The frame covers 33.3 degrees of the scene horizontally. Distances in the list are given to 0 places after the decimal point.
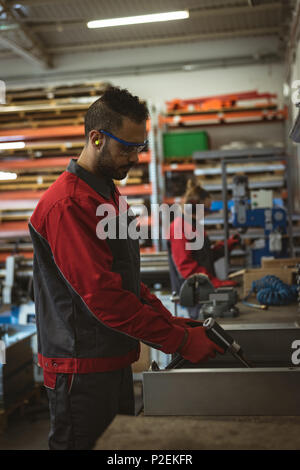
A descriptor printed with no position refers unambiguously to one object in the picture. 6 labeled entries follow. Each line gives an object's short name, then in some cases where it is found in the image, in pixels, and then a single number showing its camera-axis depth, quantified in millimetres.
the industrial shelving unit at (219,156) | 6730
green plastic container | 7312
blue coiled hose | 2912
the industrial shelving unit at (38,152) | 7285
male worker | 1434
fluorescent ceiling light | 5637
